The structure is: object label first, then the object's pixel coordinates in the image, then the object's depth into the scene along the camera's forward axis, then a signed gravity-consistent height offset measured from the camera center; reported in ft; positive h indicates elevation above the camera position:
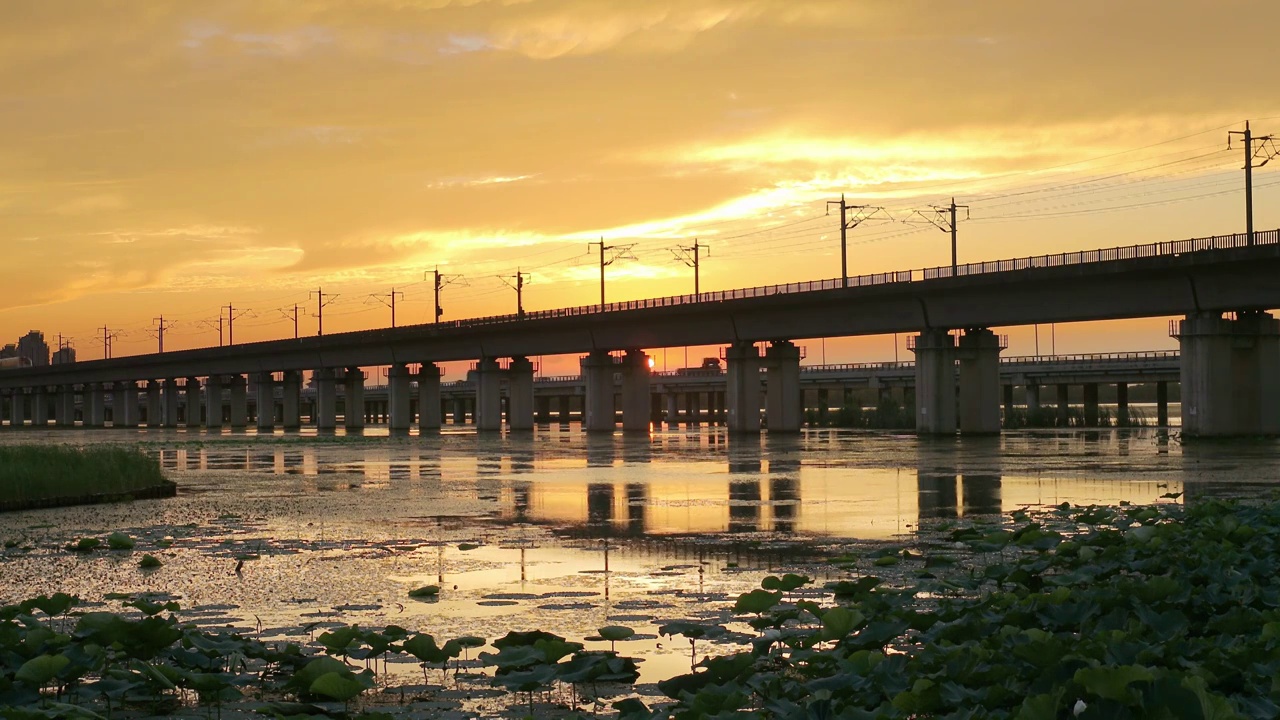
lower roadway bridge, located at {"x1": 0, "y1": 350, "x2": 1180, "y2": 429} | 480.23 +10.35
